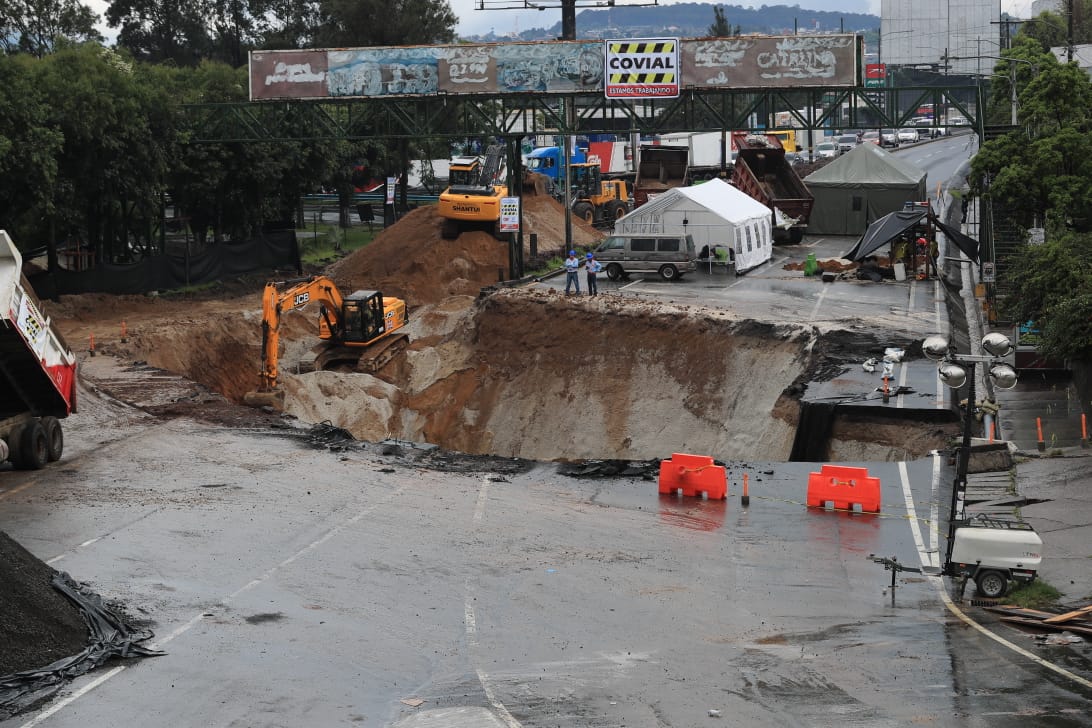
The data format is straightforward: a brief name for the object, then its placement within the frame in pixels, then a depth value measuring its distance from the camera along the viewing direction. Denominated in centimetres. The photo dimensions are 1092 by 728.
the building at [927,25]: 15612
